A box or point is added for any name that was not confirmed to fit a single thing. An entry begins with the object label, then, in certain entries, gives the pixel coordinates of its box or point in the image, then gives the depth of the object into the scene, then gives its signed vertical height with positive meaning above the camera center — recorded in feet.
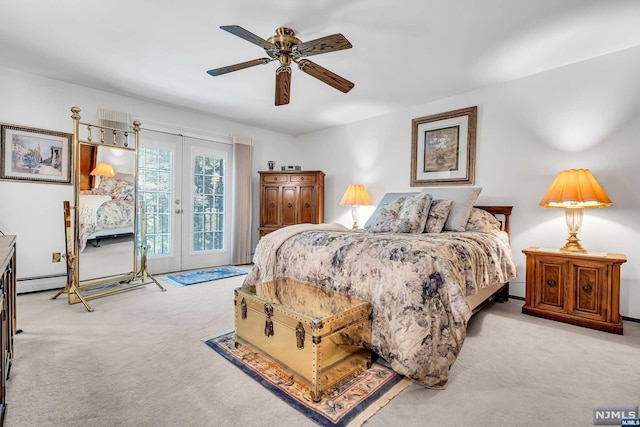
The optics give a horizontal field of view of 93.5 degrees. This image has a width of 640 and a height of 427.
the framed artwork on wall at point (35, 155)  10.65 +1.71
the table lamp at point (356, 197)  14.80 +0.43
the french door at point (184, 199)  14.01 +0.20
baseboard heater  10.87 -2.85
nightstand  7.92 -2.22
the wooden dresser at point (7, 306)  4.00 -1.87
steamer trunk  5.08 -2.35
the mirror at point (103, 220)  9.90 -0.66
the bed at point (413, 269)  5.48 -1.42
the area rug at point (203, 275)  12.81 -3.33
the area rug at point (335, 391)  4.64 -3.24
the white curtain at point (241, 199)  16.62 +0.29
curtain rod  13.64 +3.60
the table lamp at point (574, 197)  8.29 +0.33
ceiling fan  6.93 +3.67
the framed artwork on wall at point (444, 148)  12.11 +2.51
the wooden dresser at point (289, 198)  16.34 +0.35
